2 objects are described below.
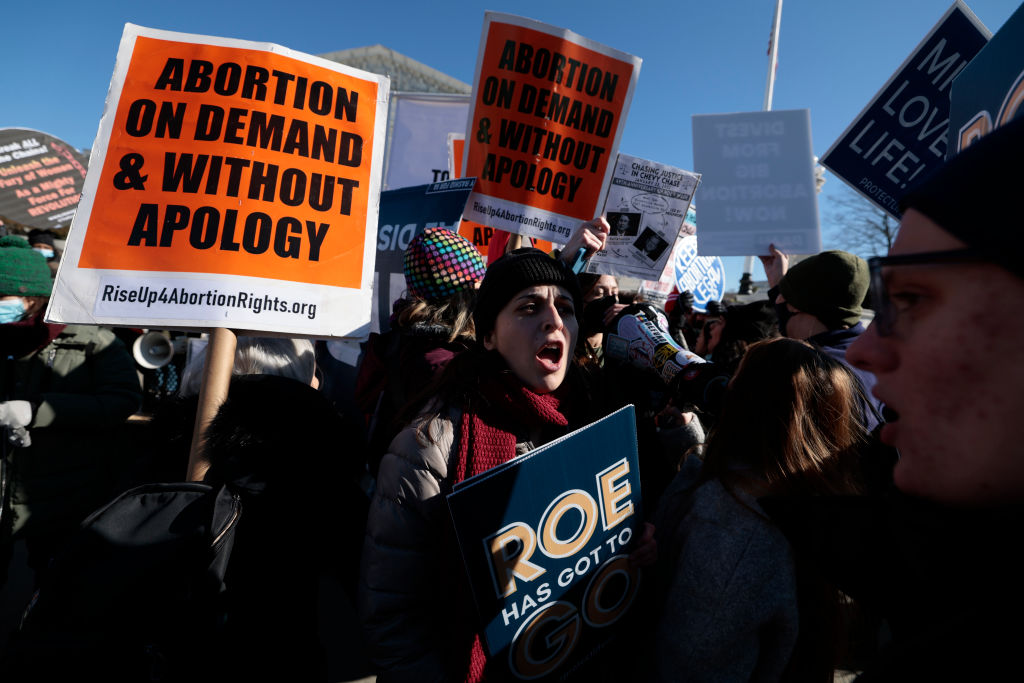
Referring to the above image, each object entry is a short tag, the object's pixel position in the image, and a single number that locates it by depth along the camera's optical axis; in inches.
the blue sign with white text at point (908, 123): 82.3
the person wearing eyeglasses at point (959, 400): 19.2
